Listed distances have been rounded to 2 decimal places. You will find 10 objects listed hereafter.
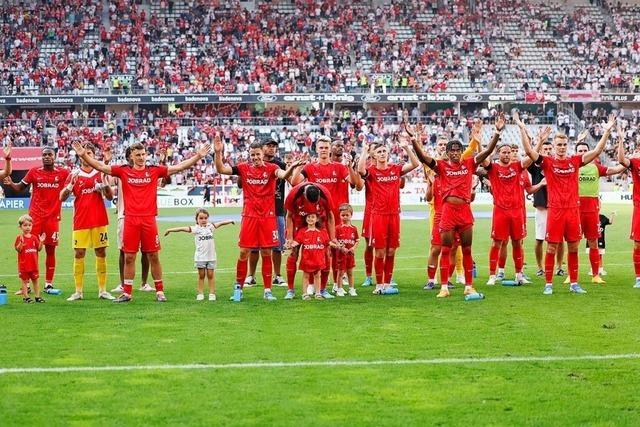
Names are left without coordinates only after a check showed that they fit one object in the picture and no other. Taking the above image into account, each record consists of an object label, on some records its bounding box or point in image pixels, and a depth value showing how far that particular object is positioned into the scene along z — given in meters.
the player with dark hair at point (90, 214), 14.27
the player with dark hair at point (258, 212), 13.70
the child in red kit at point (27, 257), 13.90
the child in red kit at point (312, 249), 13.68
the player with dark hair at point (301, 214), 13.80
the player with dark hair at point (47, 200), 15.08
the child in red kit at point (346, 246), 14.41
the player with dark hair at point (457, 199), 13.77
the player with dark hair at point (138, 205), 13.46
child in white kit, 13.79
